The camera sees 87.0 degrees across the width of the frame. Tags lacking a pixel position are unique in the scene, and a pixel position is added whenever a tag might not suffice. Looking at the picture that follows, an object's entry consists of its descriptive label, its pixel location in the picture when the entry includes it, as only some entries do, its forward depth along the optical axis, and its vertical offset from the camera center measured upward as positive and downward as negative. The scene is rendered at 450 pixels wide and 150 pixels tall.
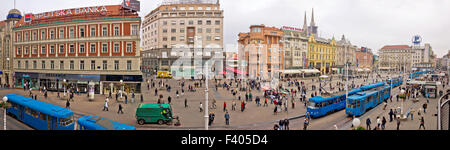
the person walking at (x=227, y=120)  21.50 -4.39
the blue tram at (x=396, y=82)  57.33 -2.35
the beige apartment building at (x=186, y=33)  67.44 +11.34
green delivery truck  21.14 -3.77
